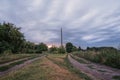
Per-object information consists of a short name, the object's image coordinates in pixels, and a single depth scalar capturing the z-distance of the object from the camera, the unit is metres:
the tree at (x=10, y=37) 22.19
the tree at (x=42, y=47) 46.90
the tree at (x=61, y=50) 30.54
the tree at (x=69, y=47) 48.84
